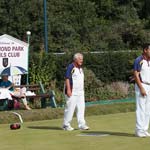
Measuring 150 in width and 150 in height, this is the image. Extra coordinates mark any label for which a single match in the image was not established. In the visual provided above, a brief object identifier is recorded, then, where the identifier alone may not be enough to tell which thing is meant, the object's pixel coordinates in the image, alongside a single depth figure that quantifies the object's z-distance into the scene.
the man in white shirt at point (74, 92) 13.25
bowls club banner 21.00
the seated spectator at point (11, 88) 18.80
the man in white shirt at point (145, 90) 11.68
